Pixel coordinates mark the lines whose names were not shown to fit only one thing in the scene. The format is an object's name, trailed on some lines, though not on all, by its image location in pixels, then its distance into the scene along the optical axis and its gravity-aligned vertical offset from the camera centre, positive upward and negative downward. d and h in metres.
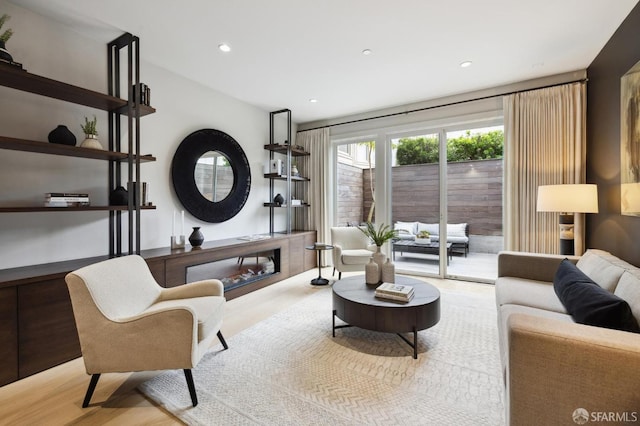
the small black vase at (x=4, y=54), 1.94 +1.09
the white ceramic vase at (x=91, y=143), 2.43 +0.61
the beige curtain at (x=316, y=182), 5.13 +0.56
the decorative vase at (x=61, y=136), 2.27 +0.63
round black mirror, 3.51 +0.52
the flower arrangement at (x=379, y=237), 2.76 -0.23
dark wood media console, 1.83 -0.71
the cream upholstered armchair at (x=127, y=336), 1.59 -0.68
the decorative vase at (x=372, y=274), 2.68 -0.57
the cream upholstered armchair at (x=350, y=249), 3.95 -0.53
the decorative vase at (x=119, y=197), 2.66 +0.16
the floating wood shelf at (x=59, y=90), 2.01 +0.99
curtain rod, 3.43 +1.56
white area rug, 1.55 -1.07
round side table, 4.05 -0.94
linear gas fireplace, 3.24 -0.70
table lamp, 2.71 +0.11
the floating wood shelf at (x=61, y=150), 2.02 +0.51
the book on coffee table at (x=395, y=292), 2.22 -0.63
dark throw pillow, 1.36 -0.49
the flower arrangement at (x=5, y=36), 1.94 +1.21
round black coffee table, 2.11 -0.74
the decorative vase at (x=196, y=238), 3.31 -0.28
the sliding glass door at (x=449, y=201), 4.14 +0.17
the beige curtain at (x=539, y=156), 3.29 +0.68
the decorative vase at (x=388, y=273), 2.67 -0.56
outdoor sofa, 4.35 -0.30
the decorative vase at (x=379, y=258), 2.77 -0.44
